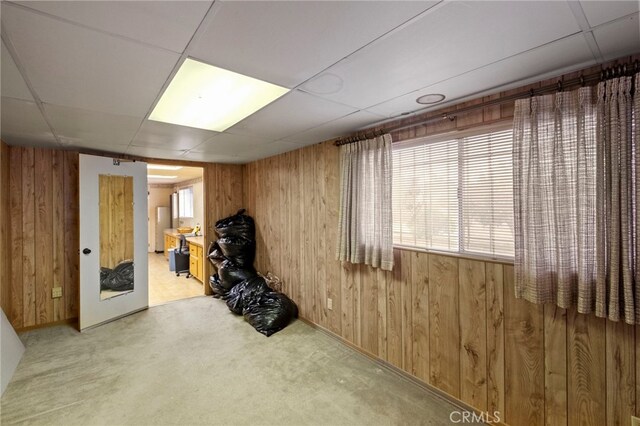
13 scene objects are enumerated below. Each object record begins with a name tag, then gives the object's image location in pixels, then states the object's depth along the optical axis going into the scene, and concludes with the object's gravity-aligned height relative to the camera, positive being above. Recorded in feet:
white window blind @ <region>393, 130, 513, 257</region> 6.15 +0.42
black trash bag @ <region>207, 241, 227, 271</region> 14.87 -2.15
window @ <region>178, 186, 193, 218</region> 26.45 +1.26
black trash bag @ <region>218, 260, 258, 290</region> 13.84 -2.95
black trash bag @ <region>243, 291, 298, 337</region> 10.77 -3.94
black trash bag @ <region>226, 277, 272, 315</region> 12.35 -3.54
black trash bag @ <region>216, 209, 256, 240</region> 14.67 -0.67
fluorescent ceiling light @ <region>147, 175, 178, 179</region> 24.62 +3.27
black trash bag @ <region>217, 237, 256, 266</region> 14.34 -1.77
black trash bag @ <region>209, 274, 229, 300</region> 14.39 -3.76
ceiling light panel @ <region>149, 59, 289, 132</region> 5.70 +2.83
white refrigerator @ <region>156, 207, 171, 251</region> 29.60 -0.94
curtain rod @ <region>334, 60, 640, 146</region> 4.48 +2.26
